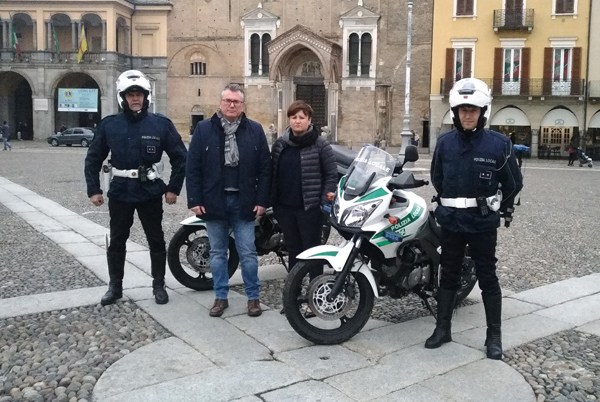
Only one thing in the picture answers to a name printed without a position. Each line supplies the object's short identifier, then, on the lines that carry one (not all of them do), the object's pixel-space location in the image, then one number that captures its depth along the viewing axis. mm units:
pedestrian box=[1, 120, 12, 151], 35250
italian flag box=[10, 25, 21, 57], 44469
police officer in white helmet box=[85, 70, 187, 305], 5500
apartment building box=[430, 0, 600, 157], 35781
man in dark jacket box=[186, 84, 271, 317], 5219
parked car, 40781
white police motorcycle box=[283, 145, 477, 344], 4594
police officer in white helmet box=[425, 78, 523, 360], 4469
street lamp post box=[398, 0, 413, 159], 27891
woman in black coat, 5184
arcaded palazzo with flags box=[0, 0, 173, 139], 44312
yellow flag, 43562
